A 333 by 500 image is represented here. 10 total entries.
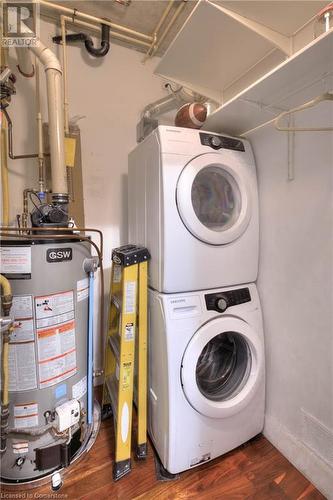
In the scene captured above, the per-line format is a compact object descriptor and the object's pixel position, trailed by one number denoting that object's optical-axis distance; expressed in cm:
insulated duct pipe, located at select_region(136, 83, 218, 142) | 158
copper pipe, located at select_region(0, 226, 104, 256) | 99
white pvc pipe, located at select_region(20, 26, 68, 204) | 123
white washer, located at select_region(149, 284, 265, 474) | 108
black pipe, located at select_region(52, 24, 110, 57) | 158
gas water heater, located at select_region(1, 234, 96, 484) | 98
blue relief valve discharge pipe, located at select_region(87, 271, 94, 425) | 121
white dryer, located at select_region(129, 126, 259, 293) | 111
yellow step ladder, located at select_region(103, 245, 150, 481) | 113
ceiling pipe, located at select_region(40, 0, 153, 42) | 143
